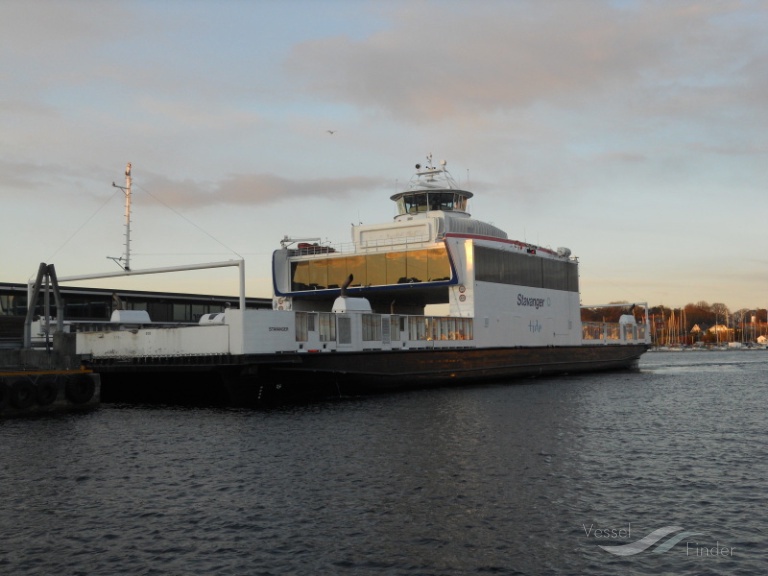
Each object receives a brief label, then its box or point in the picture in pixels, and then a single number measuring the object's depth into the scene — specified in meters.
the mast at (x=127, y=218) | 39.72
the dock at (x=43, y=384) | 29.92
